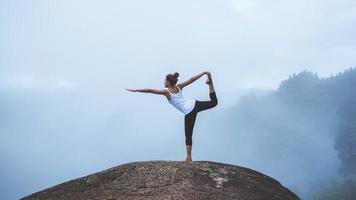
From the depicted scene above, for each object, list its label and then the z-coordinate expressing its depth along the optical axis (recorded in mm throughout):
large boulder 9086
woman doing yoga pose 11148
